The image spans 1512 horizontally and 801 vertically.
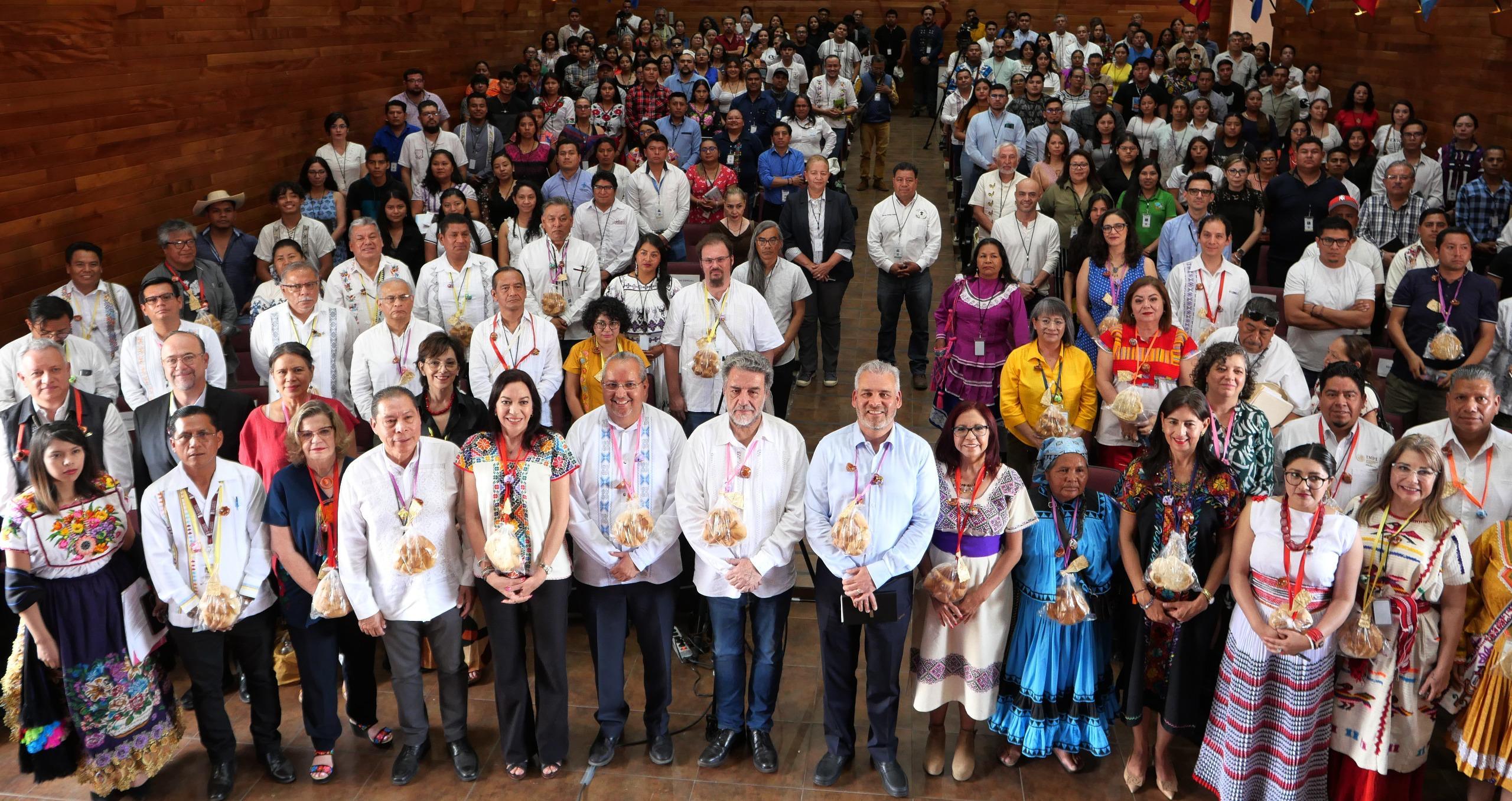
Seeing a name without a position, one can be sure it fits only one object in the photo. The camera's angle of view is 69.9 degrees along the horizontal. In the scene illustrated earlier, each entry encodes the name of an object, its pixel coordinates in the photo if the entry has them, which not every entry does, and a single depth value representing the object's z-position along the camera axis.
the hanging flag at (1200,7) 13.94
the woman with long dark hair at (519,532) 3.84
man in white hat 6.88
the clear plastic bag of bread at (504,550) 3.72
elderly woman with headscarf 3.96
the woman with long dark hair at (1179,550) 3.76
